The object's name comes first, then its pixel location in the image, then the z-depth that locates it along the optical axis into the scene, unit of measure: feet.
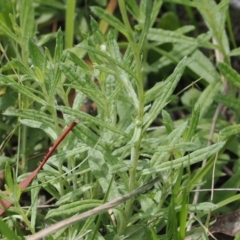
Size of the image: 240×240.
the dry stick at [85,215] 3.60
